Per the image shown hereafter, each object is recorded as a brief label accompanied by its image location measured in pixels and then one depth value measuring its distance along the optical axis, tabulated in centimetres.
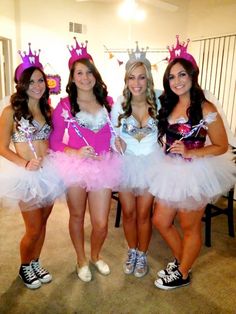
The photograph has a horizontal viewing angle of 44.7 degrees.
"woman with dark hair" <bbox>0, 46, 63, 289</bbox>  180
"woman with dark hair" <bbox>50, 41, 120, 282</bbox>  191
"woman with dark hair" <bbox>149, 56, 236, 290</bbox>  179
